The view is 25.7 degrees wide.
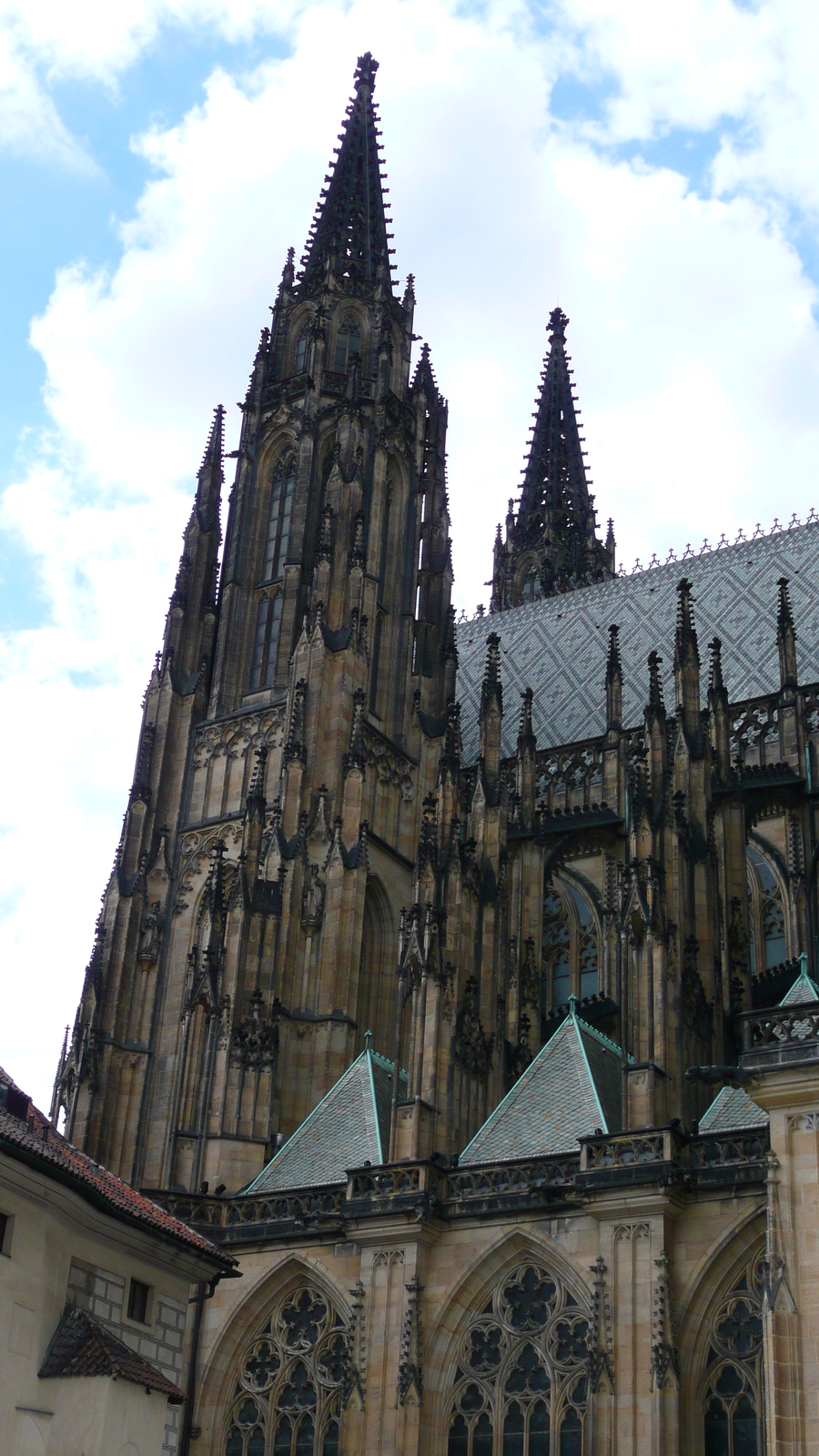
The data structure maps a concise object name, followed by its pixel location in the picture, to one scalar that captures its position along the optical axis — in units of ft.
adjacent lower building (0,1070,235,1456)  63.72
